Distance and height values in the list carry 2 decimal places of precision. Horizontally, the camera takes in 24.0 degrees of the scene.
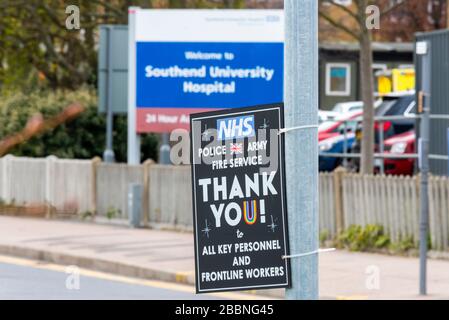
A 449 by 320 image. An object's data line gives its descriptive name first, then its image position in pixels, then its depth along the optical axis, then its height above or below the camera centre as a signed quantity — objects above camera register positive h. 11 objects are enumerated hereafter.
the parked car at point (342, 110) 24.42 +1.48
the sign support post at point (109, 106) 19.30 +1.14
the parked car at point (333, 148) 21.42 +0.39
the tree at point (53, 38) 25.01 +3.31
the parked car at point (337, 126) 22.02 +0.87
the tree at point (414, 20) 41.81 +5.97
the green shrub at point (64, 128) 22.00 +0.87
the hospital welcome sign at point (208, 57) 18.23 +1.91
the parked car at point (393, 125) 21.19 +0.85
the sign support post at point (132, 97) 18.38 +1.23
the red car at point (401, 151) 20.25 +0.30
